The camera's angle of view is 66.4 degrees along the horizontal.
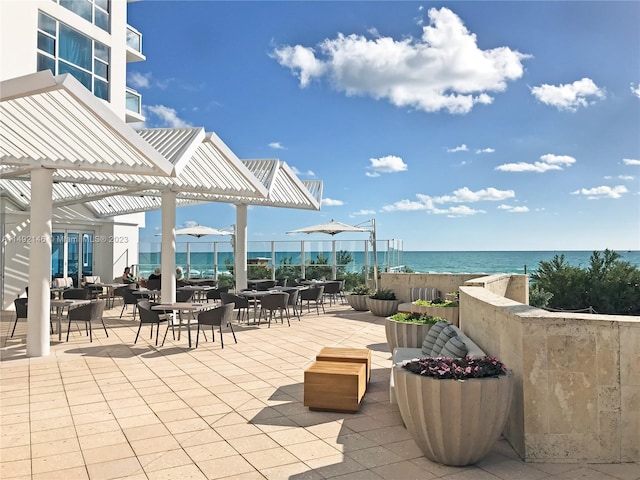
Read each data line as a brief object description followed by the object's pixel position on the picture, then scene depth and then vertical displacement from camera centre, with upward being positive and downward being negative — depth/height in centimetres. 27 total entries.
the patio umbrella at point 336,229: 1518 +79
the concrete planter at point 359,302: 1372 -138
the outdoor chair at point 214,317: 835 -110
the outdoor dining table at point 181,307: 866 -98
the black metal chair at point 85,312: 864 -107
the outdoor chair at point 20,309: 898 -105
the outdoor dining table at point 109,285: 1411 -101
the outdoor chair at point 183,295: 1156 -102
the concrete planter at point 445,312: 870 -105
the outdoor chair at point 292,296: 1166 -104
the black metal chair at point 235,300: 1057 -102
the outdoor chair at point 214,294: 1198 -102
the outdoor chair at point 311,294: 1272 -107
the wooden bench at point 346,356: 591 -126
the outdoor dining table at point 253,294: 1097 -94
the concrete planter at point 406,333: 667 -110
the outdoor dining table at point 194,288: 1216 -91
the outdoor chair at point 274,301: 1045 -103
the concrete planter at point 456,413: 347 -115
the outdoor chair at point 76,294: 1154 -99
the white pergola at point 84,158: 659 +166
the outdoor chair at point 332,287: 1447 -101
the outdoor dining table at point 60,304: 930 -99
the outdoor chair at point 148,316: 857 -111
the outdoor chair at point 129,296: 1146 -104
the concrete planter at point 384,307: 1258 -139
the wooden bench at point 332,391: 501 -142
